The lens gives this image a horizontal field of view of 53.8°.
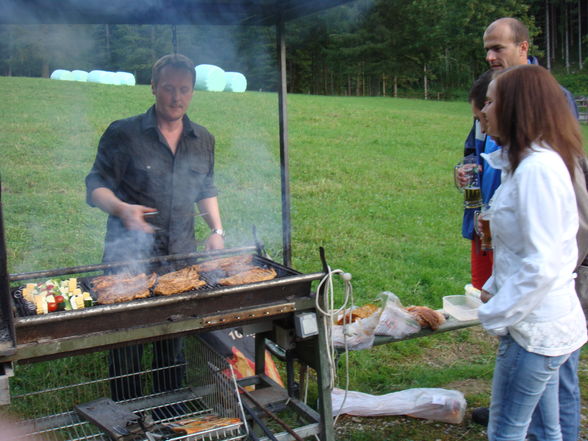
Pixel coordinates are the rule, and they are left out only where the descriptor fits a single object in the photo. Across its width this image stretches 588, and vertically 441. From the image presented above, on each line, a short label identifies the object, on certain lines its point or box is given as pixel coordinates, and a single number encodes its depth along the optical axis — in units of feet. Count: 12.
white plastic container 13.75
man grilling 11.50
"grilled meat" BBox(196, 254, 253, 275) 10.69
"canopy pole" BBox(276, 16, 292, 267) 13.01
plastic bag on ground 11.85
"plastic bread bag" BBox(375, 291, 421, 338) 12.44
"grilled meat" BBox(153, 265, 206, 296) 9.08
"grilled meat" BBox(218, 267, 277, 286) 9.57
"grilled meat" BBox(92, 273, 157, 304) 8.82
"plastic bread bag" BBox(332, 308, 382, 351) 12.21
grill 7.70
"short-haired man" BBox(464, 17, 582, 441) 11.12
